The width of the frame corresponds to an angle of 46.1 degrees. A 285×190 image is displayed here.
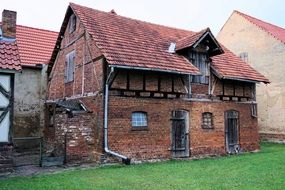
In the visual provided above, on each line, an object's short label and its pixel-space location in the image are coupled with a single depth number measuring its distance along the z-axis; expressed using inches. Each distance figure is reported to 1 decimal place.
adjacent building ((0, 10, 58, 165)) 524.4
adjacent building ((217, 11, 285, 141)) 983.0
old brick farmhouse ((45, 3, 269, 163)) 563.5
